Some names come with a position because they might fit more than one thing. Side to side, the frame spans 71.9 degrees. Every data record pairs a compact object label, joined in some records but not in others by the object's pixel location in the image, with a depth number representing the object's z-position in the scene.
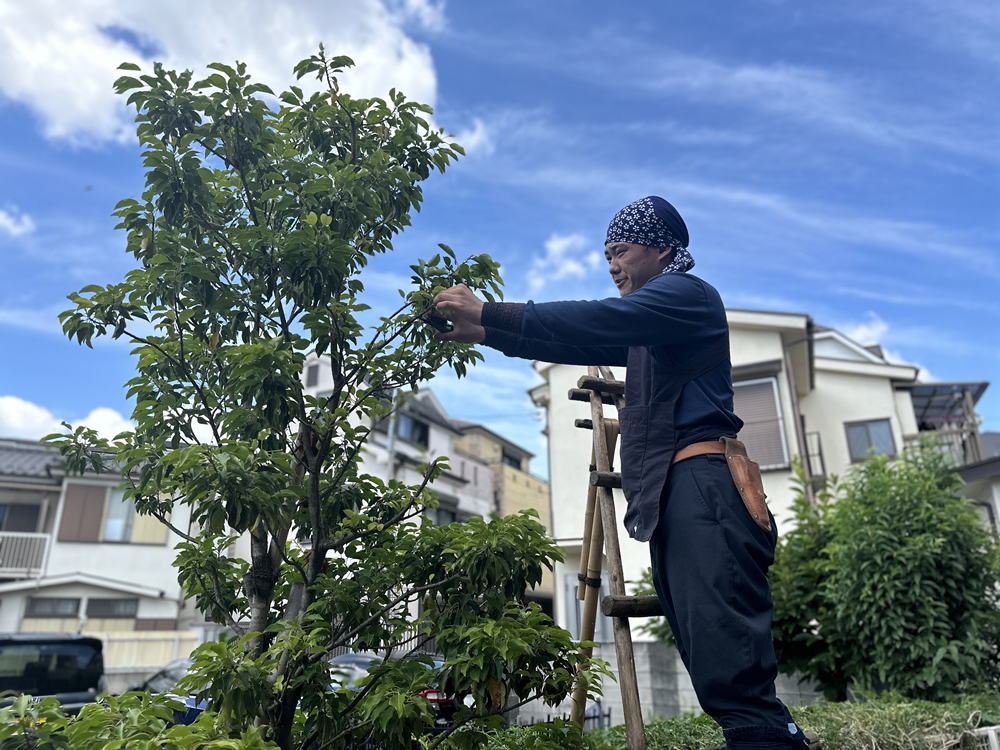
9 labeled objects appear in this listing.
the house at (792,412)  14.07
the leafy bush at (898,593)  6.85
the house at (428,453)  23.41
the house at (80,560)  20.67
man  2.09
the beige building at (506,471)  33.06
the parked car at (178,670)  10.45
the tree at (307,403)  3.00
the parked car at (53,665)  10.80
